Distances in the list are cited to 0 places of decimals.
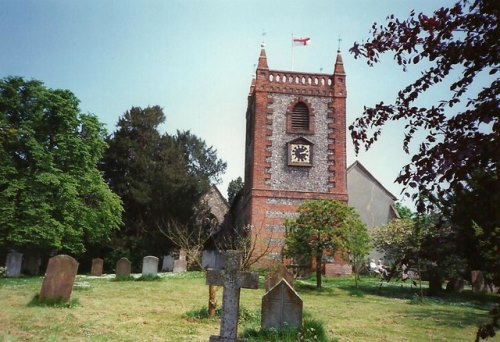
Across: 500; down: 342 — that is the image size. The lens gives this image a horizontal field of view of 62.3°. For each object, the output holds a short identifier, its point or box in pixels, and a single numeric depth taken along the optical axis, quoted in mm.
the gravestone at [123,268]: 20391
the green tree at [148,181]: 32406
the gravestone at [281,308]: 7824
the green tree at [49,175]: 22781
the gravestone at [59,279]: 10578
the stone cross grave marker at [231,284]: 6738
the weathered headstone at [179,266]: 30658
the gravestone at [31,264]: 24775
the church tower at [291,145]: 27078
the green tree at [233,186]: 62125
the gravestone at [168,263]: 32759
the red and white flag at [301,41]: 28594
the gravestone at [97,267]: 25016
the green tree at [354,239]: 19469
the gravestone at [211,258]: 39844
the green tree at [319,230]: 19547
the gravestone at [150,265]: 21625
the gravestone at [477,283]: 21031
